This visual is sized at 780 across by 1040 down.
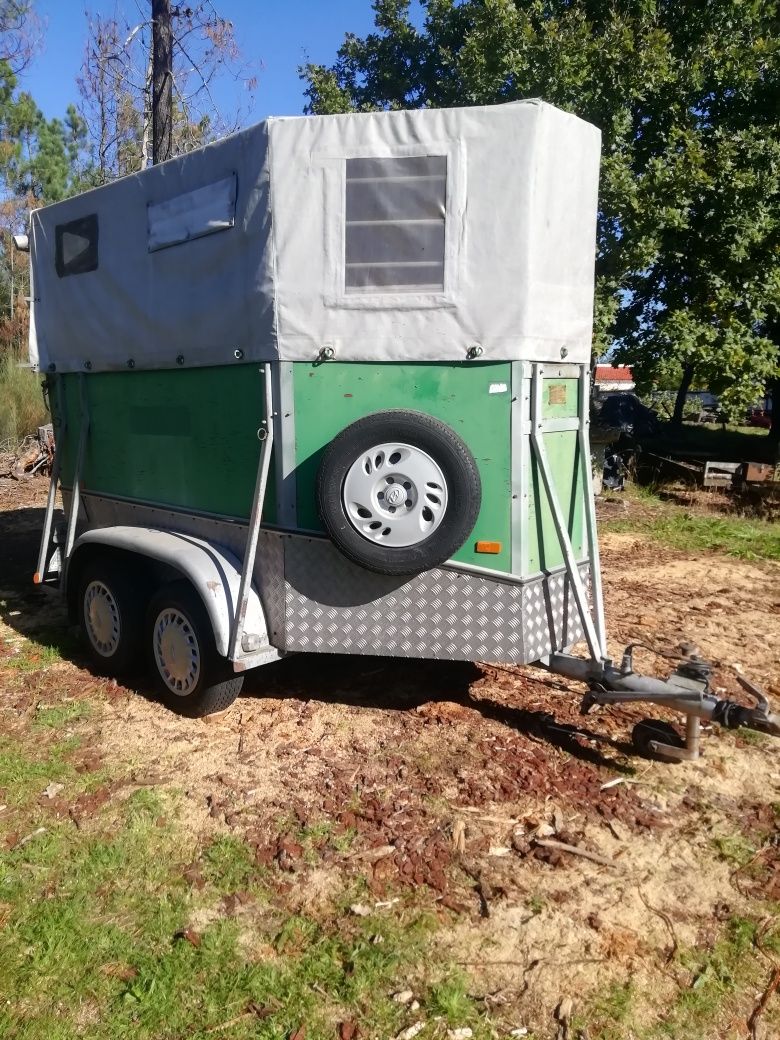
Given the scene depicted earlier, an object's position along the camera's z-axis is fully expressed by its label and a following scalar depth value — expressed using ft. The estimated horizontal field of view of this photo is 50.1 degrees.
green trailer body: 13.19
